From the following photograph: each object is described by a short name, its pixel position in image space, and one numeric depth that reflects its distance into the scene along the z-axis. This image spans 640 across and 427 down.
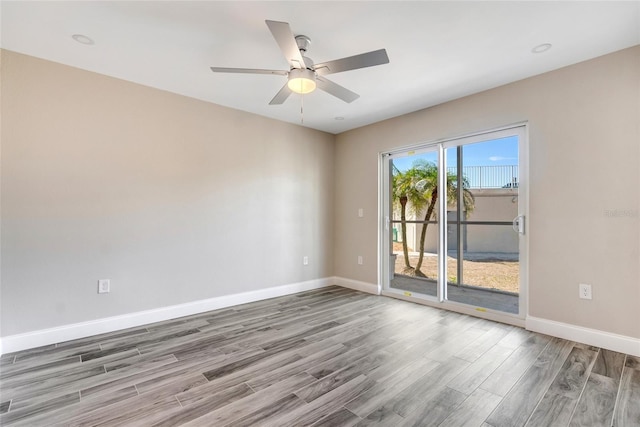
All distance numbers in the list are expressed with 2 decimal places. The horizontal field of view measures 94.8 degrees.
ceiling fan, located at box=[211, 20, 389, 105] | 1.85
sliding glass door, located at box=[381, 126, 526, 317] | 3.16
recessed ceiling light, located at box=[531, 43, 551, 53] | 2.38
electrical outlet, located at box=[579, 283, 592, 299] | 2.59
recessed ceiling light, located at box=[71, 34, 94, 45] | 2.28
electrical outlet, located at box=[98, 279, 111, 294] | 2.85
